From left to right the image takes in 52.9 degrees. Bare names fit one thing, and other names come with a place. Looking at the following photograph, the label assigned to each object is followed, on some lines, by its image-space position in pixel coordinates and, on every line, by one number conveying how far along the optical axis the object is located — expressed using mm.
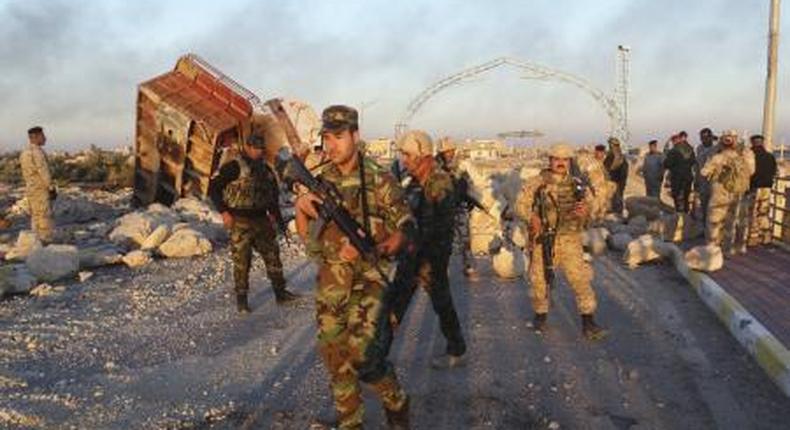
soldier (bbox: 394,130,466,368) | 5863
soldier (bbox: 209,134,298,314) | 7633
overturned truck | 15883
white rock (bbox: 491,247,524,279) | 10133
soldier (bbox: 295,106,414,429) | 4016
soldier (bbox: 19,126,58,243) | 11578
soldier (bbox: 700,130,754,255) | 11039
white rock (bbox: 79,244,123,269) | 11055
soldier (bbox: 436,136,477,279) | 6941
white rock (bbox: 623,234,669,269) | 10789
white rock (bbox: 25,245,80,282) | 9945
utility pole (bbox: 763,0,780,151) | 13664
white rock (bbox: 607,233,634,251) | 12430
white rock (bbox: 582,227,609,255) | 12326
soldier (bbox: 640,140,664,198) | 17375
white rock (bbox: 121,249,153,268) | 11359
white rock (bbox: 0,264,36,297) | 9109
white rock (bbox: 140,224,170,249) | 12417
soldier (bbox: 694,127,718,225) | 13494
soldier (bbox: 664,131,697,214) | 15281
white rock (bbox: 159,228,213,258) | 12227
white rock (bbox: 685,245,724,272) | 9953
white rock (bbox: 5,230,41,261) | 11492
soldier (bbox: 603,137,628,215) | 17125
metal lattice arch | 65281
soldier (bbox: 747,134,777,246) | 11773
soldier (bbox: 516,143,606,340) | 6520
